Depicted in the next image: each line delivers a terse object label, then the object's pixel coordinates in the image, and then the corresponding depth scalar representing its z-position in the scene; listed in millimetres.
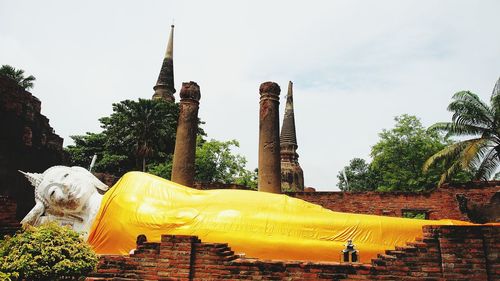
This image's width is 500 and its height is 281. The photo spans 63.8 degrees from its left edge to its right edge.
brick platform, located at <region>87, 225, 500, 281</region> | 5324
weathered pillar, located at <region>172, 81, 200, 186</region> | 12016
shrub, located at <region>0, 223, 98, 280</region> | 4754
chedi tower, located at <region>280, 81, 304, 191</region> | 25453
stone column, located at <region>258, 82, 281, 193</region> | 11656
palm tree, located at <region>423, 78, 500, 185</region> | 15125
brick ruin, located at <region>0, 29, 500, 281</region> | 5328
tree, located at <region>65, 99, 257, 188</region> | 26656
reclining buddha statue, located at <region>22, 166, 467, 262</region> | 7445
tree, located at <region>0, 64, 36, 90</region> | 30105
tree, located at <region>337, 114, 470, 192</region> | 26000
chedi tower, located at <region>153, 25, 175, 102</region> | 37812
